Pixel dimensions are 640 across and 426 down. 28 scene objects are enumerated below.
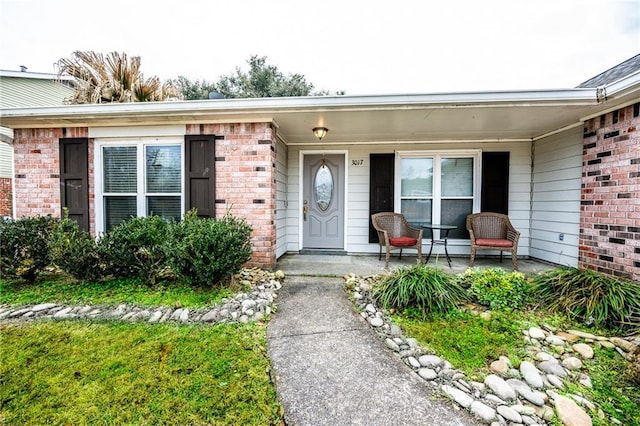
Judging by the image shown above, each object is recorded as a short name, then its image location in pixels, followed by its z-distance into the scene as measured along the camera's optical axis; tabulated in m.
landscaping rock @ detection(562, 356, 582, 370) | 2.02
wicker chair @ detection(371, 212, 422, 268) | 4.44
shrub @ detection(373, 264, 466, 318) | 2.78
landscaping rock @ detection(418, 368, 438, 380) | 1.92
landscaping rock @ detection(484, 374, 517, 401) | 1.72
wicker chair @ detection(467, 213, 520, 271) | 4.36
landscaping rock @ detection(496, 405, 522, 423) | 1.55
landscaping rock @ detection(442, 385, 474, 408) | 1.67
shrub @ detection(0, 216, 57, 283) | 3.39
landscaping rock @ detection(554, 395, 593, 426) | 1.53
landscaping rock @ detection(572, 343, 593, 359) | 2.13
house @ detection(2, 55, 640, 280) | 3.48
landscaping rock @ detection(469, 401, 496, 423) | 1.56
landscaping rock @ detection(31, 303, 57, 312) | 2.88
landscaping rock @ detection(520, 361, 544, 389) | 1.83
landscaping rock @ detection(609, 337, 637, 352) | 2.18
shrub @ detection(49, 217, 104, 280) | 3.35
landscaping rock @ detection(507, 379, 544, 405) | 1.69
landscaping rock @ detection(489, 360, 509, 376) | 1.95
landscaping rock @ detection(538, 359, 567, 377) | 1.95
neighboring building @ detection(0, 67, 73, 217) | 9.32
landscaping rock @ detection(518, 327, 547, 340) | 2.37
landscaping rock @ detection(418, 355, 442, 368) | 2.04
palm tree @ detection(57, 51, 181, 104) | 6.33
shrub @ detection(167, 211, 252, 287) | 3.07
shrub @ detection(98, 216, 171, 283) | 3.35
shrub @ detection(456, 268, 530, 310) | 2.88
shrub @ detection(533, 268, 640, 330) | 2.49
